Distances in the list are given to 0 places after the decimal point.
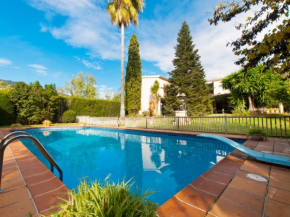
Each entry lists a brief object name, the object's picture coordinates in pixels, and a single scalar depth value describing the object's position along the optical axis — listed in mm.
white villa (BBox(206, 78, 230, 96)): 25875
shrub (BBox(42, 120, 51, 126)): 12000
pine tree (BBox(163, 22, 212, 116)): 16094
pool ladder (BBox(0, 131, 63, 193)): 1478
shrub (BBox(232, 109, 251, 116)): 12164
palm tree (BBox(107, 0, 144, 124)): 12837
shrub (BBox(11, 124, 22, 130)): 10242
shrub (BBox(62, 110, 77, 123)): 14116
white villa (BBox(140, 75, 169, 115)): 21484
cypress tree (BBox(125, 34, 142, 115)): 18562
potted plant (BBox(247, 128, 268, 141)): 4801
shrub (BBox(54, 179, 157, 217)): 991
